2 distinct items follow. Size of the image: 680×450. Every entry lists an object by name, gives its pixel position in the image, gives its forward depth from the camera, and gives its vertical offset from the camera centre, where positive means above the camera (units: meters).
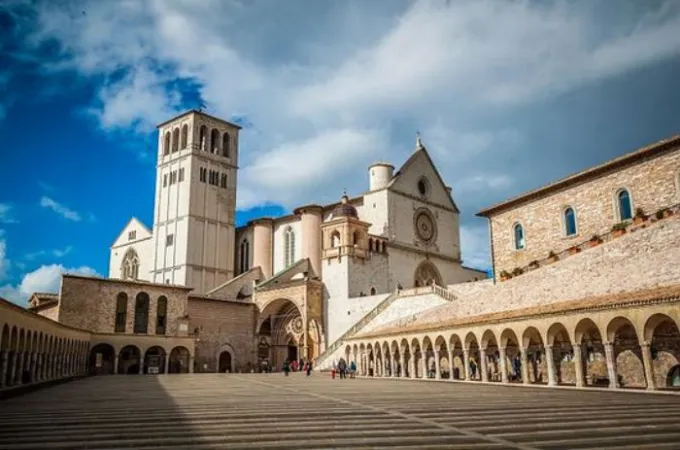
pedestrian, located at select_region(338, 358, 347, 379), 33.44 -0.49
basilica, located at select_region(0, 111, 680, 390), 21.72 +4.36
